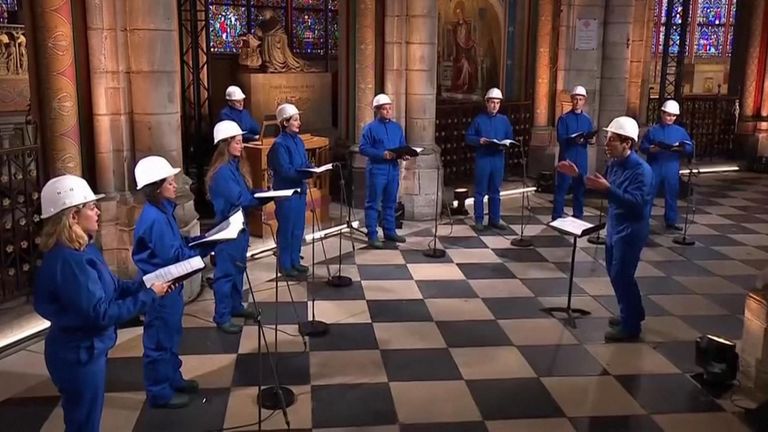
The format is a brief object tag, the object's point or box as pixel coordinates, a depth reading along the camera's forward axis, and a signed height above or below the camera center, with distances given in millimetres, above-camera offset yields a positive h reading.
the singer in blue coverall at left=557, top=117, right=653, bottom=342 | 6234 -1077
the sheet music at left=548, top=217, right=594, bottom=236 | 6540 -1292
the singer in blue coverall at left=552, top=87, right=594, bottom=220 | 10539 -992
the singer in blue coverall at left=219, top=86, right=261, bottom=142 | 10039 -514
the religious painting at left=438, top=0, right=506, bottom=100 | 14602 +590
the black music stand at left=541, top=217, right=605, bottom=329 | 6516 -1319
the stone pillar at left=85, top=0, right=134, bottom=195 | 6812 -191
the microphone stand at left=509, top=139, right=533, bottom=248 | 9773 -2117
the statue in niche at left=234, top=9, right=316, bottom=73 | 12453 +391
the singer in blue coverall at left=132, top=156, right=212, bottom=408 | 4902 -1251
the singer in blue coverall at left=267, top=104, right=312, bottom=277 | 7891 -1080
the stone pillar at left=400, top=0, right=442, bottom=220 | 10766 -502
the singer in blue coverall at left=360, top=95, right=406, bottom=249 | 9430 -1091
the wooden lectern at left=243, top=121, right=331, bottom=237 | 9633 -1390
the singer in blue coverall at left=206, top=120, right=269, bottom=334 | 6328 -1055
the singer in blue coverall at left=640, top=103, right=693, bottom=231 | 10211 -971
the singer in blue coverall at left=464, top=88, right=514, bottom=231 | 10195 -903
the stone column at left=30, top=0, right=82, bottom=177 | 6461 -108
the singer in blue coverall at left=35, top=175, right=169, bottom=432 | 3754 -1151
